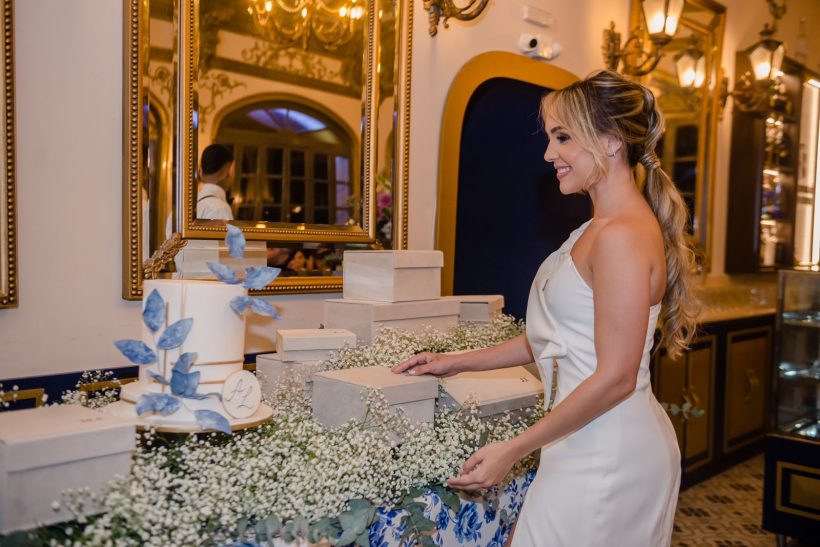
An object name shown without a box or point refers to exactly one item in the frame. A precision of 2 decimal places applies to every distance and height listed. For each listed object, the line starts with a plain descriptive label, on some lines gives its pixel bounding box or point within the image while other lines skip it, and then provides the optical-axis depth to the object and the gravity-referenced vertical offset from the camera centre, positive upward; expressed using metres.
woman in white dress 1.61 -0.24
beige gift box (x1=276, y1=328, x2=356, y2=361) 2.04 -0.34
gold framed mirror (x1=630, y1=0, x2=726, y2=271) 5.14 +0.89
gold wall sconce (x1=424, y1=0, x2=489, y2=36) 3.10 +0.91
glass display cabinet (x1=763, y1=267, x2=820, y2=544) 3.68 -0.93
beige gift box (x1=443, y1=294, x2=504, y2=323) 2.77 -0.31
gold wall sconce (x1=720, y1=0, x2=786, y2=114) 5.30 +1.15
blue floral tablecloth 1.64 -0.74
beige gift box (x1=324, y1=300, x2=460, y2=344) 2.29 -0.29
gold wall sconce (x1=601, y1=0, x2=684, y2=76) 4.09 +1.10
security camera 3.69 +0.93
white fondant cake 1.49 -0.29
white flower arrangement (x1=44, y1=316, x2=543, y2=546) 1.29 -0.52
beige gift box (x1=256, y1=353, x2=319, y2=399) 2.03 -0.42
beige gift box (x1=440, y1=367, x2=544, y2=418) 2.01 -0.47
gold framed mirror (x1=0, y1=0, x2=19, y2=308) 1.95 +0.07
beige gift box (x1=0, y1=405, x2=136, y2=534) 1.20 -0.42
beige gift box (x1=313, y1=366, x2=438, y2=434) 1.76 -0.42
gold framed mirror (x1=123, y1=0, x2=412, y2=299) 2.25 +0.33
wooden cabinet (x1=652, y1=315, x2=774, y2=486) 4.58 -1.05
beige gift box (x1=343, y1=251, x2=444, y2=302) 2.35 -0.16
